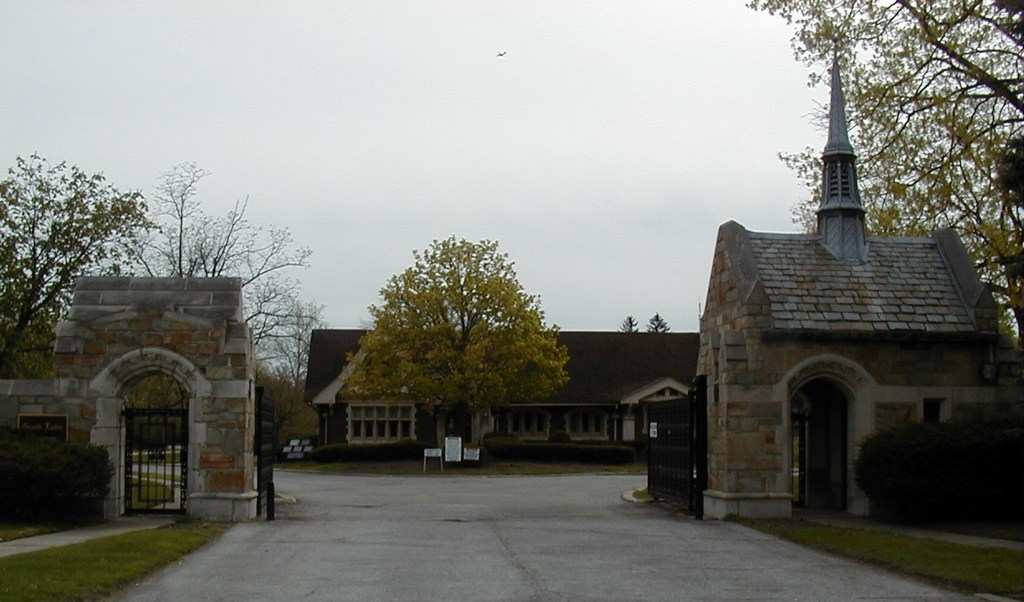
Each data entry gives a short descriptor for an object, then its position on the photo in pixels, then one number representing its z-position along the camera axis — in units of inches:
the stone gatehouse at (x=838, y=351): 783.1
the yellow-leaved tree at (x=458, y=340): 1715.1
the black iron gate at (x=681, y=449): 828.0
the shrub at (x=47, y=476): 683.4
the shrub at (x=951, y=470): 709.9
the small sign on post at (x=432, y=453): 1653.4
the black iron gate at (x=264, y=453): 803.9
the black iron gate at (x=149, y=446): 781.9
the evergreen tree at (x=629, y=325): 4052.7
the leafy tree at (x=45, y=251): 1075.9
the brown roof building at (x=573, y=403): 2005.4
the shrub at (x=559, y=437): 1948.8
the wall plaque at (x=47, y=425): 760.3
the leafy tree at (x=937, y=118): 874.1
